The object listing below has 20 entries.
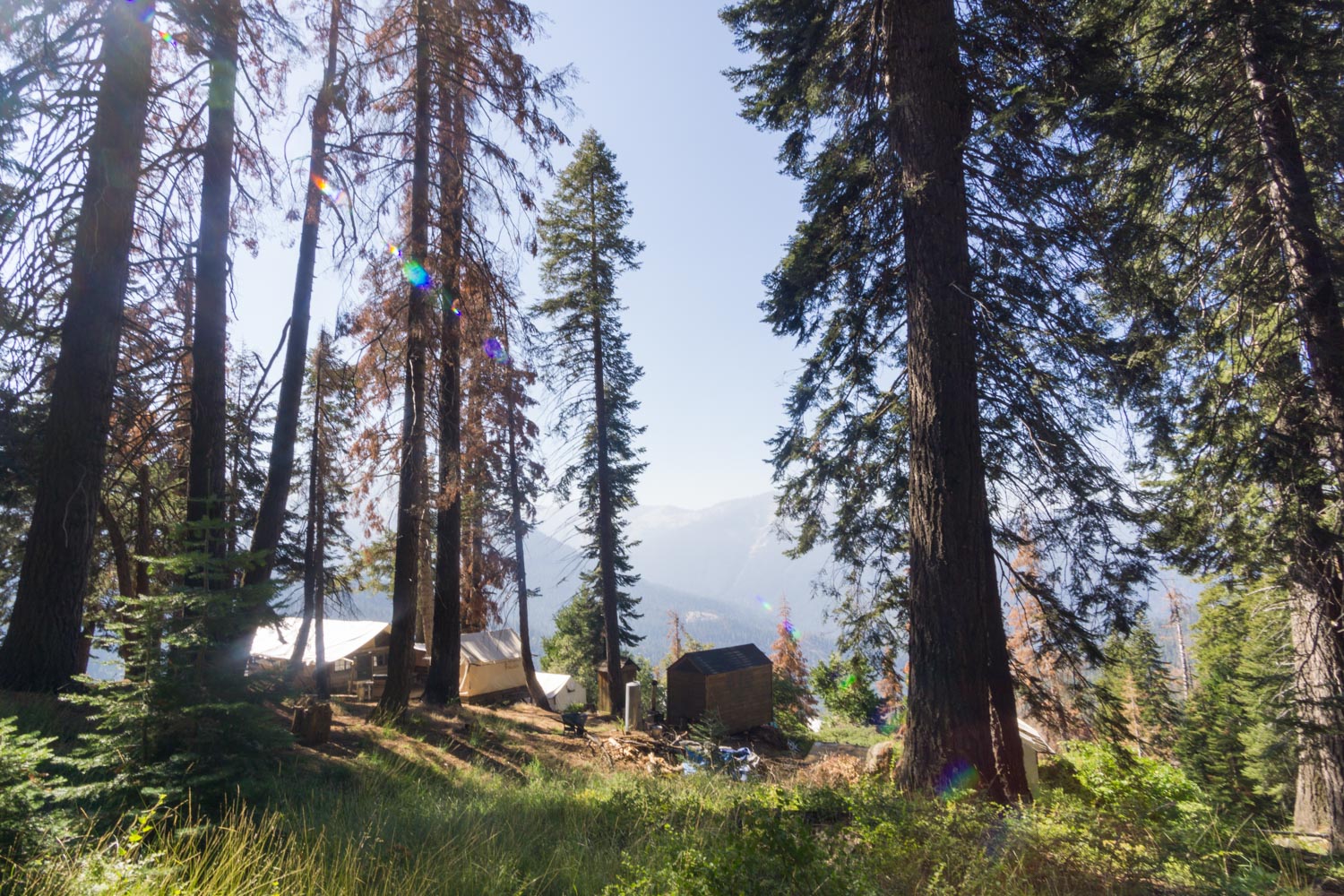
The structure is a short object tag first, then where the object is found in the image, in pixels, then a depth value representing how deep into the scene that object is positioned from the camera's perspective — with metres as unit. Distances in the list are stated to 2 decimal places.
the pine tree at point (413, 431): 10.24
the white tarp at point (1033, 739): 11.77
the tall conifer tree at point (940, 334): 5.49
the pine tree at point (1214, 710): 23.14
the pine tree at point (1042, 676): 6.65
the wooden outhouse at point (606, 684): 19.14
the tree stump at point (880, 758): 8.13
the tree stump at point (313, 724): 7.93
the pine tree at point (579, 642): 30.31
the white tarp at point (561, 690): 31.47
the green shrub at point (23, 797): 3.19
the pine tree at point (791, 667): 33.03
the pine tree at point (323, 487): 18.47
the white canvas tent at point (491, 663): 23.53
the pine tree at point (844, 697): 33.78
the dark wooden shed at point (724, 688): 19.45
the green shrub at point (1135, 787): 4.16
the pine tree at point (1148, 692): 29.34
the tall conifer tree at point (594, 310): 19.72
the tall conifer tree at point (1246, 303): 6.64
